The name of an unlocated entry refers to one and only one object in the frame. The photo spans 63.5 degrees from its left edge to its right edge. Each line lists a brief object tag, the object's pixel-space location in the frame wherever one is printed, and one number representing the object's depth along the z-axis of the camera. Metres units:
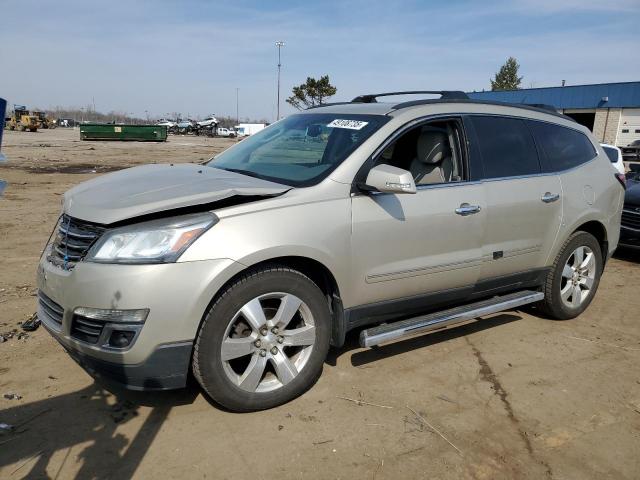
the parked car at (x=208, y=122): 69.12
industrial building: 38.75
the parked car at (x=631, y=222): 7.31
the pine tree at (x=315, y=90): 54.41
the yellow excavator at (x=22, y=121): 54.41
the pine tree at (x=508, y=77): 76.68
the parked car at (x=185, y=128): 71.94
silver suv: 2.73
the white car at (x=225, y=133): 71.65
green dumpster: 41.22
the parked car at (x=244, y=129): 76.50
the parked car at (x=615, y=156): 10.05
